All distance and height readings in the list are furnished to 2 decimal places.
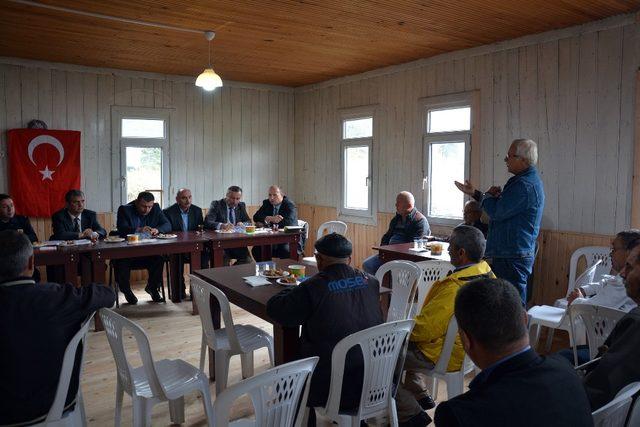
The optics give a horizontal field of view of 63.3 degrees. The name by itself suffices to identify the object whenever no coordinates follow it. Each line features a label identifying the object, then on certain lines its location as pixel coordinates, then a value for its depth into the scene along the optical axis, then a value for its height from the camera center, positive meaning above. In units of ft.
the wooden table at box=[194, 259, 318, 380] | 8.79 -2.11
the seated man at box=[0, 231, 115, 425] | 6.45 -1.85
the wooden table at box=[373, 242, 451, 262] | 14.24 -1.94
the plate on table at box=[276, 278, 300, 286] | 10.48 -1.99
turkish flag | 19.51 +0.60
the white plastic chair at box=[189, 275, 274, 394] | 9.38 -3.01
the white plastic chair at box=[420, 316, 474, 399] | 8.51 -3.09
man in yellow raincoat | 8.15 -2.10
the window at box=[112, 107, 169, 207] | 21.81 +1.44
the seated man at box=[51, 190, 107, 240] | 16.70 -1.28
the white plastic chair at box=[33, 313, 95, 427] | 6.84 -2.69
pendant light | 14.96 +3.02
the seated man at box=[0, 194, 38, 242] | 16.07 -1.18
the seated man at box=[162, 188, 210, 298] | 19.40 -1.22
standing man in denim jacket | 11.73 -0.68
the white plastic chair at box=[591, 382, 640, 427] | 4.92 -2.15
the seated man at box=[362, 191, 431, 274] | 17.49 -1.37
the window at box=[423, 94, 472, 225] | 17.78 +1.15
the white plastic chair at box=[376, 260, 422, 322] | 11.07 -2.18
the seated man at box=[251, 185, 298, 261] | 20.26 -1.26
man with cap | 7.47 -1.86
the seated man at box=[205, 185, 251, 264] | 20.05 -1.23
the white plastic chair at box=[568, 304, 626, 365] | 7.86 -2.10
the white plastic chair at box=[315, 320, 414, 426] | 7.14 -2.65
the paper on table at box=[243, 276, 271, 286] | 10.56 -1.99
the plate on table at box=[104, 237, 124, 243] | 16.33 -1.78
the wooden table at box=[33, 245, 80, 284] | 14.37 -2.09
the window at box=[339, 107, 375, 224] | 21.87 +0.92
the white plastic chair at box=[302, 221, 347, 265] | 21.06 -1.72
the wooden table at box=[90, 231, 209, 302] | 15.33 -2.05
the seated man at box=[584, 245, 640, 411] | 5.59 -1.98
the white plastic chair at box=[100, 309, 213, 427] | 7.39 -3.08
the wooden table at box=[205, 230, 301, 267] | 17.40 -1.97
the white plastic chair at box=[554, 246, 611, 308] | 13.01 -1.98
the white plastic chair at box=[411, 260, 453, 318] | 11.96 -2.04
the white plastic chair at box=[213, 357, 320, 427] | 5.48 -2.37
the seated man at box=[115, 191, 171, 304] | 18.06 -1.58
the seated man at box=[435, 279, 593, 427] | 3.87 -1.49
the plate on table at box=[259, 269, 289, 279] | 11.05 -1.93
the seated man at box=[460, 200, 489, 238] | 15.79 -0.90
